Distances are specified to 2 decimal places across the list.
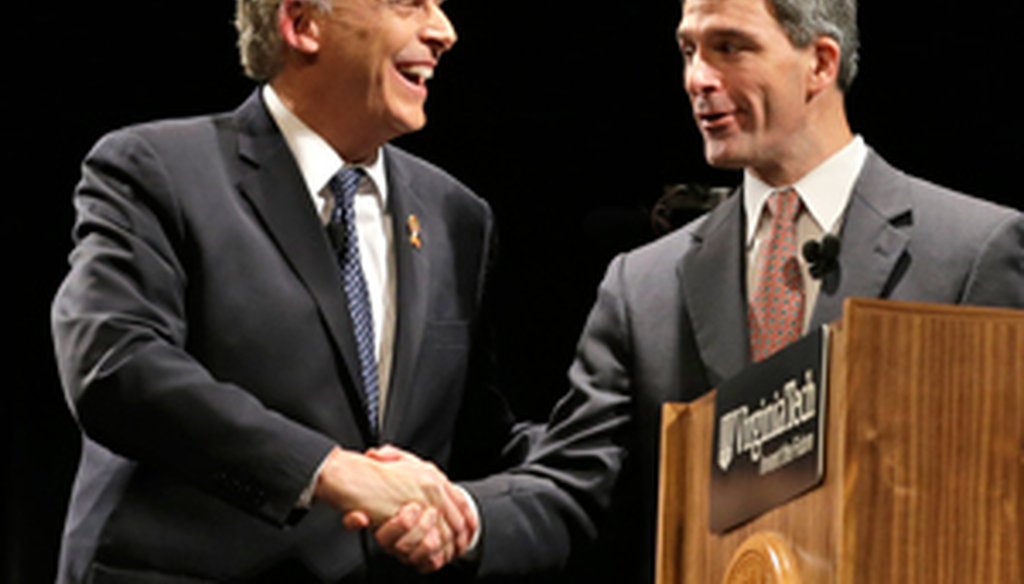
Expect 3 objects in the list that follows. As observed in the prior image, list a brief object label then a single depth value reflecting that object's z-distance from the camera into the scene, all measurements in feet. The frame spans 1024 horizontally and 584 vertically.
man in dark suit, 17.15
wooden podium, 11.66
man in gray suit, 16.38
